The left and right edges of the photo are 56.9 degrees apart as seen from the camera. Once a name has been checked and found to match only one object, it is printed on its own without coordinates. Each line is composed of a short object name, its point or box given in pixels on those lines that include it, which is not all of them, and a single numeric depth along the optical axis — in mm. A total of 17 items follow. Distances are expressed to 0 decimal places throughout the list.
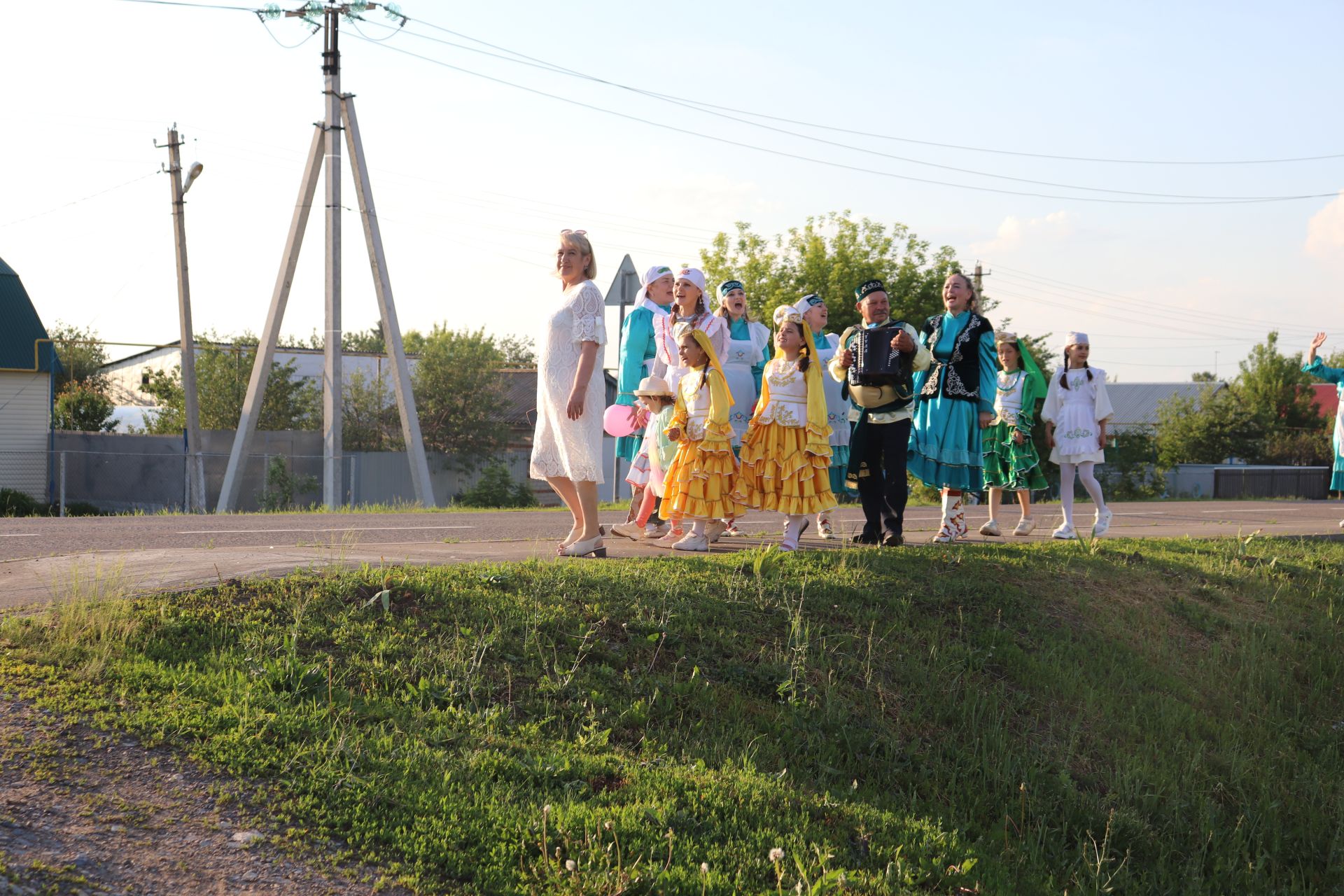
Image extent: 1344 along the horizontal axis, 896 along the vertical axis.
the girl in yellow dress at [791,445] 8953
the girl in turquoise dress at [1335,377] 14258
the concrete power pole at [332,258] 22328
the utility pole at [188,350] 26875
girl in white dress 12141
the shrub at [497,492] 29812
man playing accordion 9453
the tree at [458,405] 43125
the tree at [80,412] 39375
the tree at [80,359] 53906
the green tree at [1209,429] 45562
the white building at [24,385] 32281
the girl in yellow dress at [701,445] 8797
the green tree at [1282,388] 52219
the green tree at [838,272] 35562
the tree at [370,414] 41188
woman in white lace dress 7926
